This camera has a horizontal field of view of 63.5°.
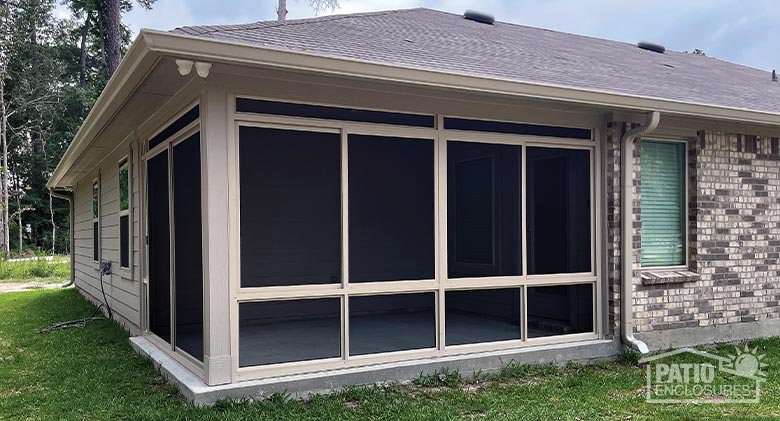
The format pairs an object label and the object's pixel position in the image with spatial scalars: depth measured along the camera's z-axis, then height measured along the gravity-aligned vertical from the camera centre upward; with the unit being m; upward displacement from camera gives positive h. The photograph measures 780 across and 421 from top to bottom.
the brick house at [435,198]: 4.25 +0.15
